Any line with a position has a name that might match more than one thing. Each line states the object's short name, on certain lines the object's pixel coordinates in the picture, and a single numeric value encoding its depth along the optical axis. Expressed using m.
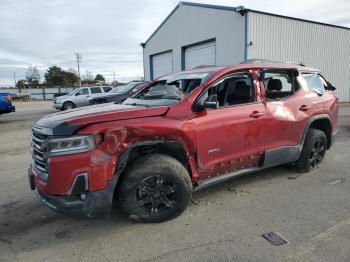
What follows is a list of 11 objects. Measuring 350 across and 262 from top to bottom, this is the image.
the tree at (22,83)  71.49
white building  17.34
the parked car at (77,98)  20.34
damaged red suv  3.33
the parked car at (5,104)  14.23
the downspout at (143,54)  27.73
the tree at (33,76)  87.78
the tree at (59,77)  74.12
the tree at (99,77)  97.78
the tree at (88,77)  101.49
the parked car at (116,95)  13.36
